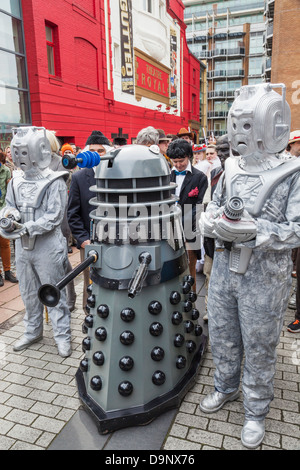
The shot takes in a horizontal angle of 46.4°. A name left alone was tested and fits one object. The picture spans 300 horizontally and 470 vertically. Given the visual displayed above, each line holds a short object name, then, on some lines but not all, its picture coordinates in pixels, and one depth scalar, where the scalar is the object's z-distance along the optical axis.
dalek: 2.38
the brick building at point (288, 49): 17.02
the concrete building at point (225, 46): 44.09
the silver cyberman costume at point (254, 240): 2.02
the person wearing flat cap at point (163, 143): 5.59
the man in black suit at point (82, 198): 3.62
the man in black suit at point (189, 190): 3.85
